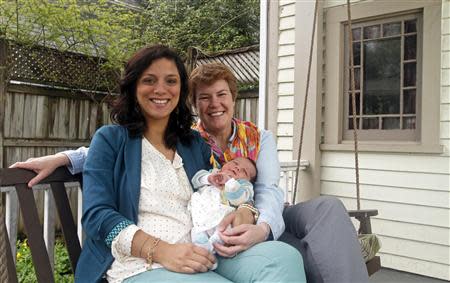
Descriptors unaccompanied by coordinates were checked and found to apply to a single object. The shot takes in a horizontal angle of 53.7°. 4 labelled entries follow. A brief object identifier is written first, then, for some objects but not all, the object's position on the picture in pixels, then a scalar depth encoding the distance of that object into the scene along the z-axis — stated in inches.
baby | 56.8
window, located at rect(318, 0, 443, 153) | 113.3
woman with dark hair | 52.3
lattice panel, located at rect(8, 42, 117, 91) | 180.4
